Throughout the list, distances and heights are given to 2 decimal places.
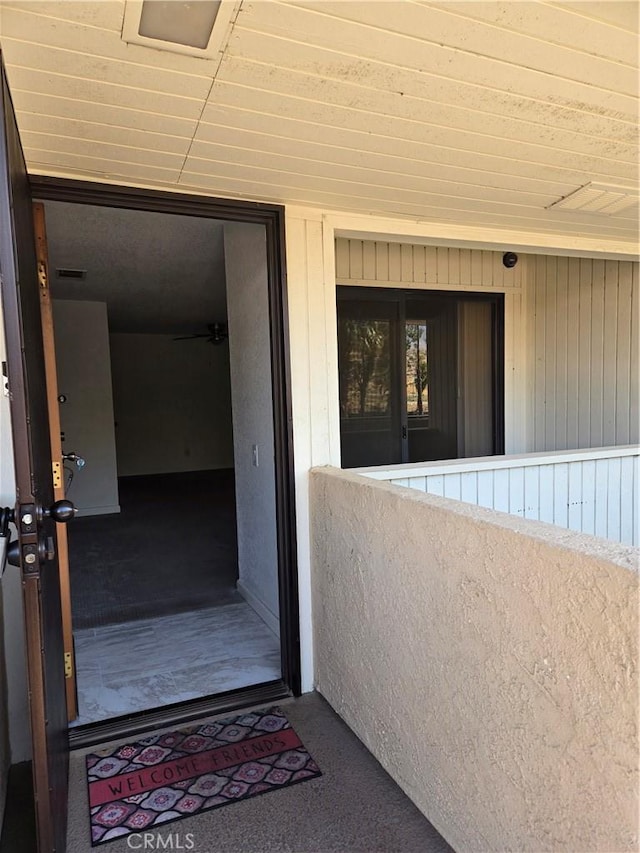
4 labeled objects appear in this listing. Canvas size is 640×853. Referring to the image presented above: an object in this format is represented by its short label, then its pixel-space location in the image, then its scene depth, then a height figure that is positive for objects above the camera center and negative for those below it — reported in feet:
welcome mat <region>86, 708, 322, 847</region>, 5.90 -4.78
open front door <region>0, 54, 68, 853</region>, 4.15 -0.78
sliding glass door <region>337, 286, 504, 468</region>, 12.91 +0.35
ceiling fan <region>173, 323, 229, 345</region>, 24.79 +3.04
